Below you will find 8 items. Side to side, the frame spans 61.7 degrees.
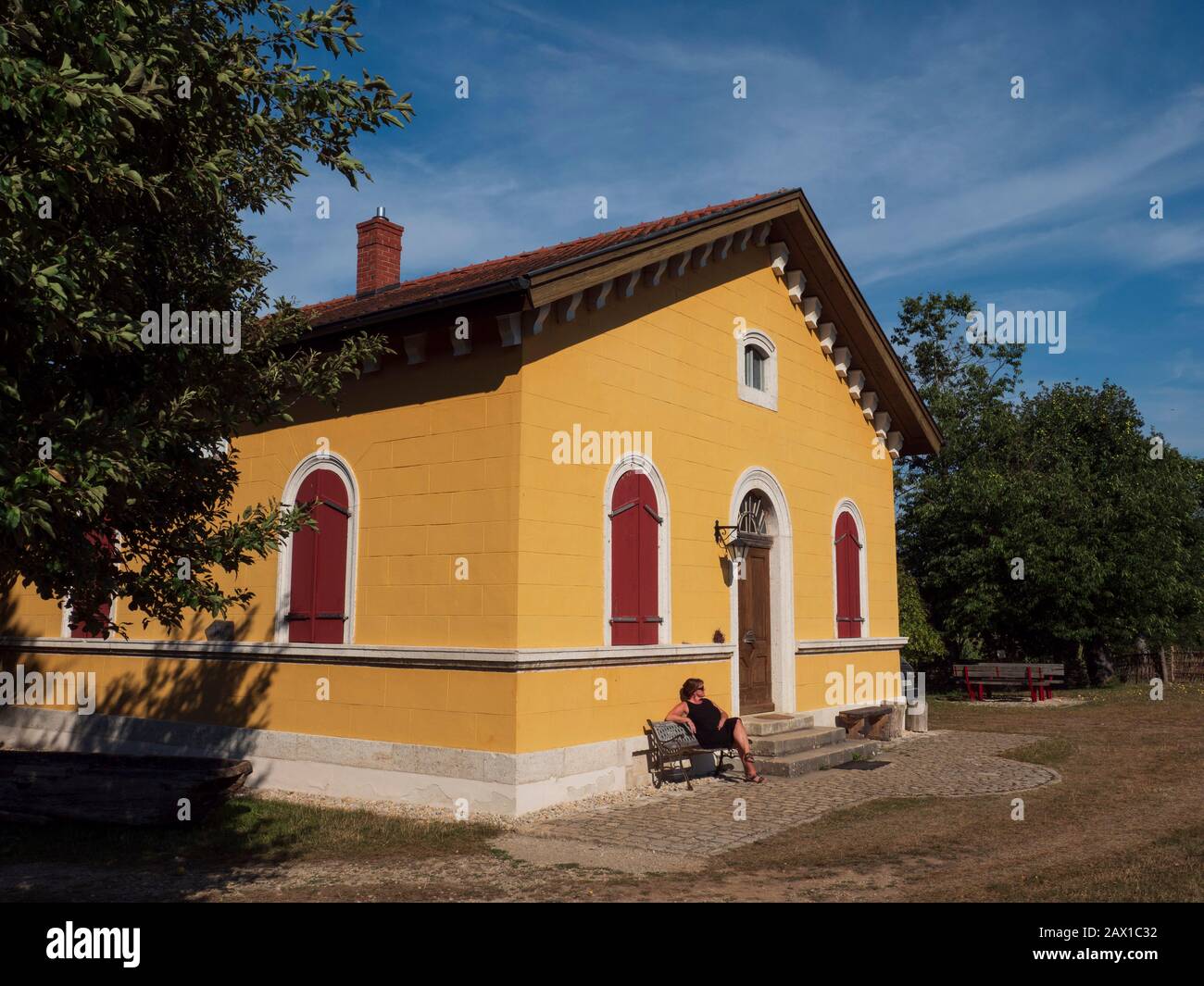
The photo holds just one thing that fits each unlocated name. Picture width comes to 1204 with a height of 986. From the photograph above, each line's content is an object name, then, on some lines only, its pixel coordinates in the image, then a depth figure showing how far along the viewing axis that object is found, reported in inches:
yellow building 383.9
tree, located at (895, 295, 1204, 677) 910.4
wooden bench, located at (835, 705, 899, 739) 570.3
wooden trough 326.6
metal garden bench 420.8
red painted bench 866.8
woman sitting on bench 434.9
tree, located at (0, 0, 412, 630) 160.9
